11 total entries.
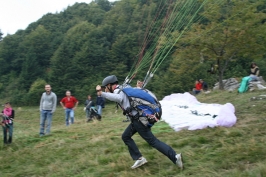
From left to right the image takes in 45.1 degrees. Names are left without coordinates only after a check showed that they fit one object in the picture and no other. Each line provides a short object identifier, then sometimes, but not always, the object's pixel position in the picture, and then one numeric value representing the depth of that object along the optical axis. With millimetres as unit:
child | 7594
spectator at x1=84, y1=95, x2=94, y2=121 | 13002
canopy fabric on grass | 6641
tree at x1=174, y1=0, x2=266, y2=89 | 17219
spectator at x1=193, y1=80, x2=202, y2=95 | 17891
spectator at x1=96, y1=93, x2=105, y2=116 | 12547
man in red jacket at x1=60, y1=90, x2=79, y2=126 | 11164
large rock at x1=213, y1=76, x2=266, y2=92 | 11914
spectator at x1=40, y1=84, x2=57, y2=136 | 8414
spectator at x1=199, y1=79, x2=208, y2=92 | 19122
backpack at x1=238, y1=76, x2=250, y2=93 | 12094
